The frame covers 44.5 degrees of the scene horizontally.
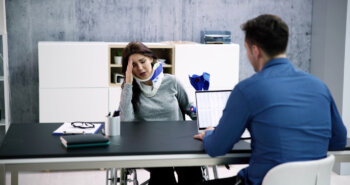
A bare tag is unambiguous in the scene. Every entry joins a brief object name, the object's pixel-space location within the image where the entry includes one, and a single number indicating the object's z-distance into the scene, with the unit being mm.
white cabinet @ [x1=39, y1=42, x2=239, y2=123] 4426
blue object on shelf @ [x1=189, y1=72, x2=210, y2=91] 2836
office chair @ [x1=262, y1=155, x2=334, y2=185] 1828
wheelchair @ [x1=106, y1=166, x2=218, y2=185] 2895
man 1869
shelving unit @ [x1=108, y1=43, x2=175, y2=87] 4590
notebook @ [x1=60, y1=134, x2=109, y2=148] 2191
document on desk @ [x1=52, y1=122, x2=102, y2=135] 2529
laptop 2576
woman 3102
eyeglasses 2666
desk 2072
